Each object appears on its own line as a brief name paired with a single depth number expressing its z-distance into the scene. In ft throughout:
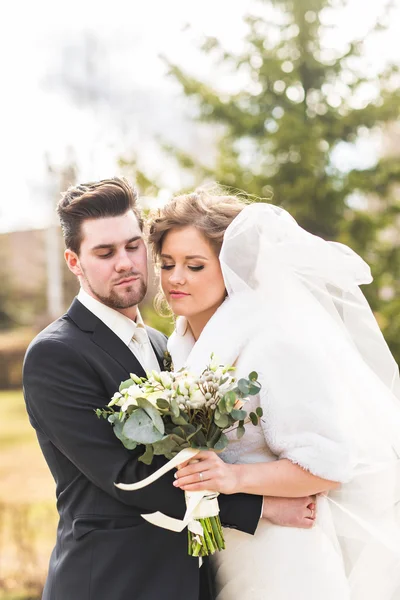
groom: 8.36
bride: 8.53
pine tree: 18.98
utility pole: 53.08
